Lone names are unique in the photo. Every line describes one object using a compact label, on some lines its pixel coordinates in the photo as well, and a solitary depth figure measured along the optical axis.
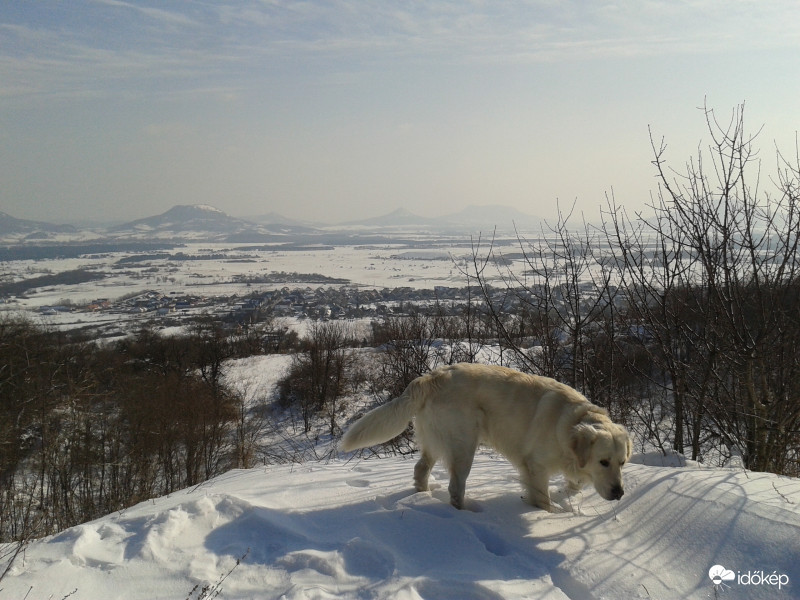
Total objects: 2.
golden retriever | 4.55
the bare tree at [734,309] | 6.31
